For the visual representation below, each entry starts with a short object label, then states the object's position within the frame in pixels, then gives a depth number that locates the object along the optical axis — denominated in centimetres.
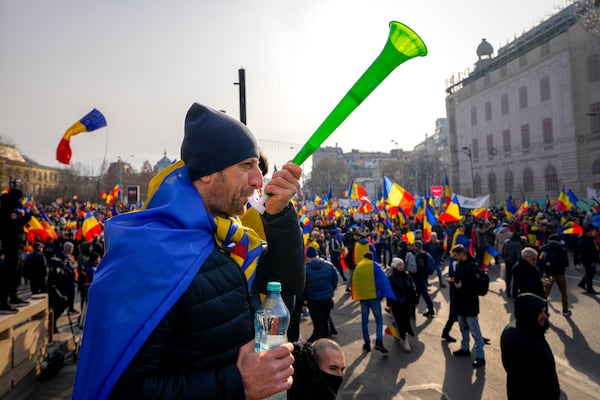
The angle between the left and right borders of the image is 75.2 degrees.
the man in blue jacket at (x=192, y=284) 125
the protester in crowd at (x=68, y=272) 911
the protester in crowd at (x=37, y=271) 1010
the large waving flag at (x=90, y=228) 1252
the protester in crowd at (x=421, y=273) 987
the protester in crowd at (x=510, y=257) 1076
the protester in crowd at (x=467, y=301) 678
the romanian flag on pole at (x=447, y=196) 1918
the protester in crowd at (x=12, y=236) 634
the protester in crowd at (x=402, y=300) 761
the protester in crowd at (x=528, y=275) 727
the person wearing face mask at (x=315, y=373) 243
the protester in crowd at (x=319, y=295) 723
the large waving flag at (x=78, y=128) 956
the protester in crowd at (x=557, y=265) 896
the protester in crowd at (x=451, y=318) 764
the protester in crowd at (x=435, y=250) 1245
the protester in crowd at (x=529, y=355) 354
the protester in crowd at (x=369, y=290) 769
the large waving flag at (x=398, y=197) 1269
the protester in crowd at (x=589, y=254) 1034
